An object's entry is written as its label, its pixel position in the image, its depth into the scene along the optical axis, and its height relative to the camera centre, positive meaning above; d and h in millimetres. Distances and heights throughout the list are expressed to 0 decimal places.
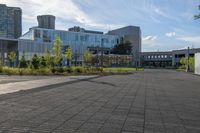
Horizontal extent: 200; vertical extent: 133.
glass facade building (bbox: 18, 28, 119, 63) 58084 +9051
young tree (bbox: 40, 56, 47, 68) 24800 +149
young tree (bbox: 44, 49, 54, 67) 25236 +465
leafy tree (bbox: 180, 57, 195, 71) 39597 +89
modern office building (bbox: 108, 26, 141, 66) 82791 +14102
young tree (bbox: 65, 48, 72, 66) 29525 +1820
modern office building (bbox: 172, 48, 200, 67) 70049 +4090
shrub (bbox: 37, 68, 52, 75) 19627 -996
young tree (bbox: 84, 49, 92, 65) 38946 +1482
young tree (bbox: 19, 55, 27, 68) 28299 -112
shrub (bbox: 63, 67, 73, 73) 22308 -820
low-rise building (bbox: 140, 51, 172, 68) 83100 +2425
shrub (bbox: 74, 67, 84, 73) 23056 -962
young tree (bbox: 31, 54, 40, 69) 23409 +131
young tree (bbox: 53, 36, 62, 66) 24998 +1863
